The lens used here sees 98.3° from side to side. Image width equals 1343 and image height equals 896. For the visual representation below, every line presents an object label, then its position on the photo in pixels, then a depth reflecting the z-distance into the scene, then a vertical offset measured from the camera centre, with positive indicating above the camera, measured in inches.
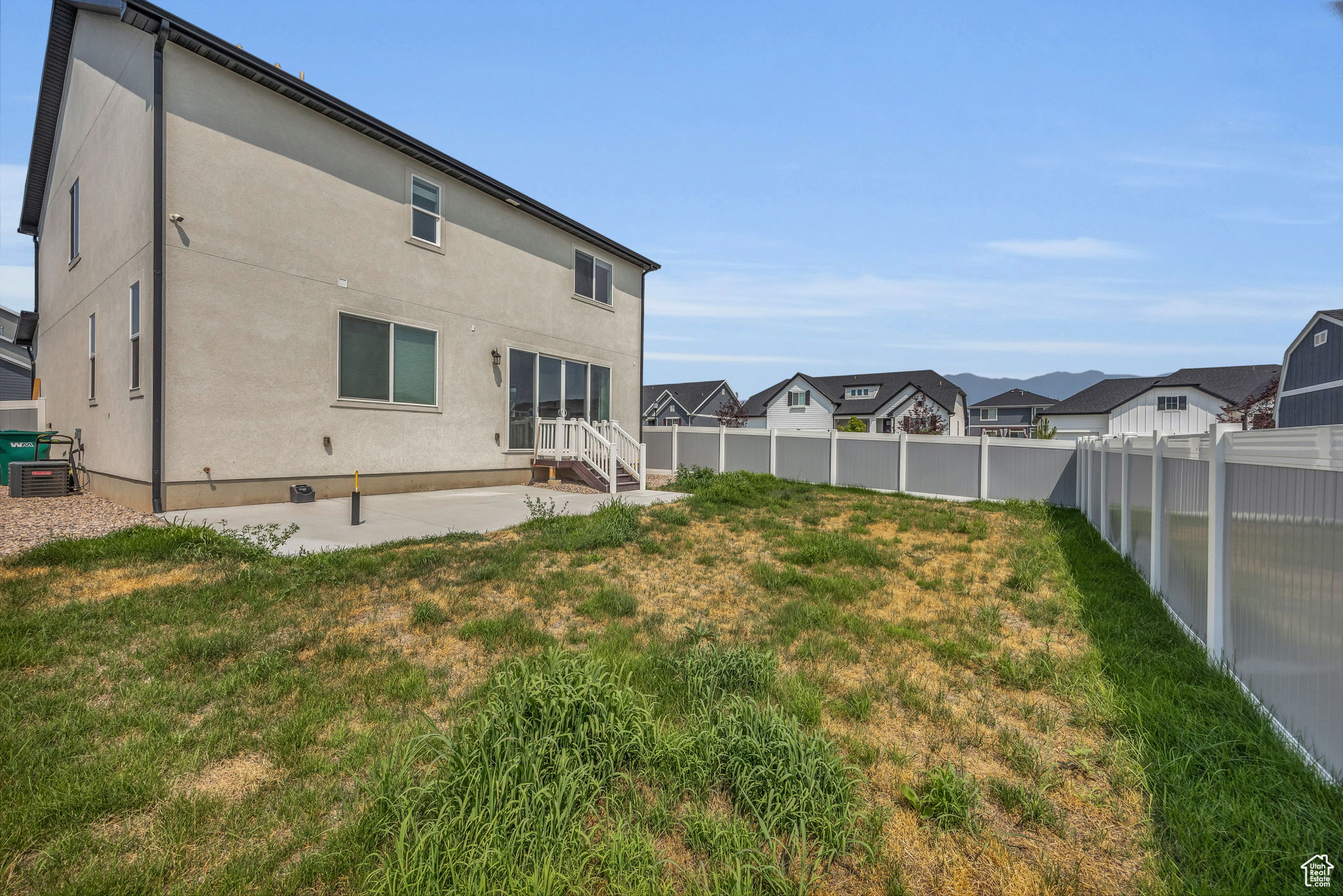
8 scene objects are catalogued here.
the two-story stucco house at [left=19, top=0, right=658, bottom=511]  329.1 +109.1
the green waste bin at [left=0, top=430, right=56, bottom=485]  410.6 -3.9
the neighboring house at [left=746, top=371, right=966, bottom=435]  1640.0 +130.6
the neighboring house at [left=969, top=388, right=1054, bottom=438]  1959.9 +114.5
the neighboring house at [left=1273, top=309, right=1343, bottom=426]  686.5 +92.7
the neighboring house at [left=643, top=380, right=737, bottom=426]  1977.1 +139.4
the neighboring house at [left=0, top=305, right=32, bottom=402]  783.1 +90.7
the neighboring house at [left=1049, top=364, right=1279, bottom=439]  1478.8 +118.2
